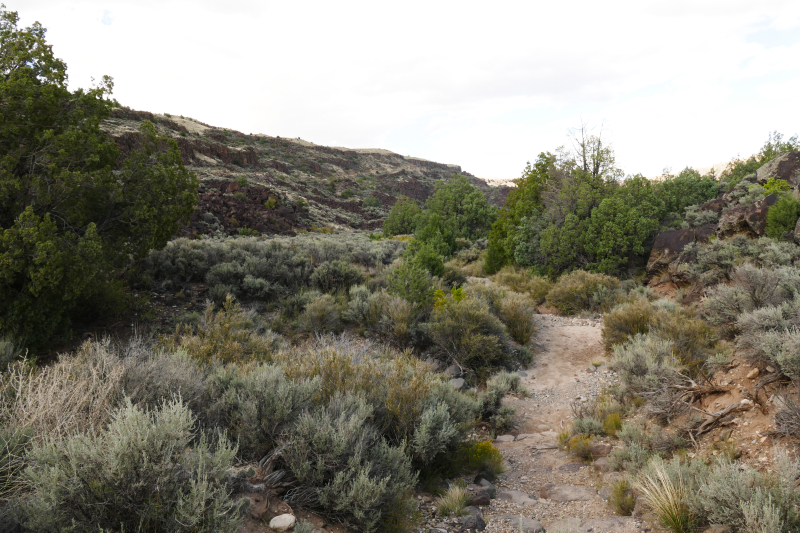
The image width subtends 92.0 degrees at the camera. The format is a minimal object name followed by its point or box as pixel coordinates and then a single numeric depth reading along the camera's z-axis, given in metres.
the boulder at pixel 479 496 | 4.21
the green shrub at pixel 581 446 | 5.37
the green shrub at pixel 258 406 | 3.48
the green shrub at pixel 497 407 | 6.48
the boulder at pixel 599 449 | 5.26
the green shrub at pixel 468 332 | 8.56
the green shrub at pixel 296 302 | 10.09
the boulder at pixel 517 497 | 4.36
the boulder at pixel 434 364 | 8.22
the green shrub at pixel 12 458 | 2.29
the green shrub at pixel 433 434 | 4.24
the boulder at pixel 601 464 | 4.91
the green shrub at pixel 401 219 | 36.16
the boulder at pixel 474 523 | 3.73
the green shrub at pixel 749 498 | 2.75
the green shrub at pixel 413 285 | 9.95
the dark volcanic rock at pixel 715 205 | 14.93
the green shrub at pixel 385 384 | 4.43
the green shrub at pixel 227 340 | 5.65
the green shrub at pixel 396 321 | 9.03
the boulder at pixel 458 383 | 7.41
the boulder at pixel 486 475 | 4.81
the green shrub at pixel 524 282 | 14.44
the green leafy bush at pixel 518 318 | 10.28
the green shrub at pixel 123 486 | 2.06
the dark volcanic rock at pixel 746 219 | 11.15
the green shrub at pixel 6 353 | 4.68
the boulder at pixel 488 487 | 4.42
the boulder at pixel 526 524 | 3.71
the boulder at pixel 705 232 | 12.79
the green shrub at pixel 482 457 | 4.96
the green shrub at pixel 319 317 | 9.34
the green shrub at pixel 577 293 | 12.90
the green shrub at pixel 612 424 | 5.61
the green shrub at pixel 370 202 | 51.47
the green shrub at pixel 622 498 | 3.91
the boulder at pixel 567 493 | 4.44
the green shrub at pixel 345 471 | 3.07
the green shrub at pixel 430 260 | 13.16
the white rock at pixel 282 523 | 2.80
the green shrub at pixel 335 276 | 11.97
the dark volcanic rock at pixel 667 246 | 13.30
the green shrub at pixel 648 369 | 5.55
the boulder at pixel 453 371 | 8.08
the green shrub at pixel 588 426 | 5.76
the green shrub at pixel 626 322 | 8.97
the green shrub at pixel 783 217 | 10.30
